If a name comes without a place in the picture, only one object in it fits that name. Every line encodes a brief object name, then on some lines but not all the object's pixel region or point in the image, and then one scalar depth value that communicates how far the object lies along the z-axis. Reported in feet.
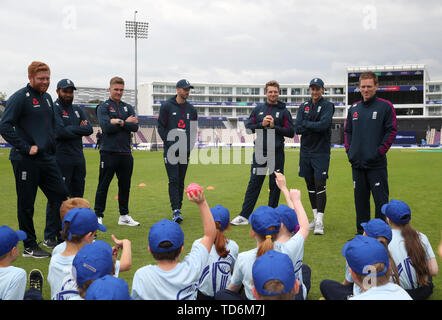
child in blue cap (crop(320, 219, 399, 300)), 10.56
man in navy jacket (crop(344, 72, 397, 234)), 17.54
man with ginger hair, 15.64
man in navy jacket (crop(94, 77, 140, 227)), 21.07
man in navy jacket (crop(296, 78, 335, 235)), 20.42
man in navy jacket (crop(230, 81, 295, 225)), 22.20
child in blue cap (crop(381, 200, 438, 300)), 10.90
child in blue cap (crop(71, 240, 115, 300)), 7.57
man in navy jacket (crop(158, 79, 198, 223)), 23.02
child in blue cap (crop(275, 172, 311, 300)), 9.99
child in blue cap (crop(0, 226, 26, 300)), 8.96
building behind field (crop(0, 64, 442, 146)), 217.77
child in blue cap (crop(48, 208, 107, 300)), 9.24
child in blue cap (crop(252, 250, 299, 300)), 7.02
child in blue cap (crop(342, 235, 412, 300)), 7.61
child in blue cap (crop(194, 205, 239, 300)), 10.41
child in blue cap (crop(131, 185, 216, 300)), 8.13
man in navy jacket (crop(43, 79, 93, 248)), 18.70
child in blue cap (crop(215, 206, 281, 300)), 9.34
